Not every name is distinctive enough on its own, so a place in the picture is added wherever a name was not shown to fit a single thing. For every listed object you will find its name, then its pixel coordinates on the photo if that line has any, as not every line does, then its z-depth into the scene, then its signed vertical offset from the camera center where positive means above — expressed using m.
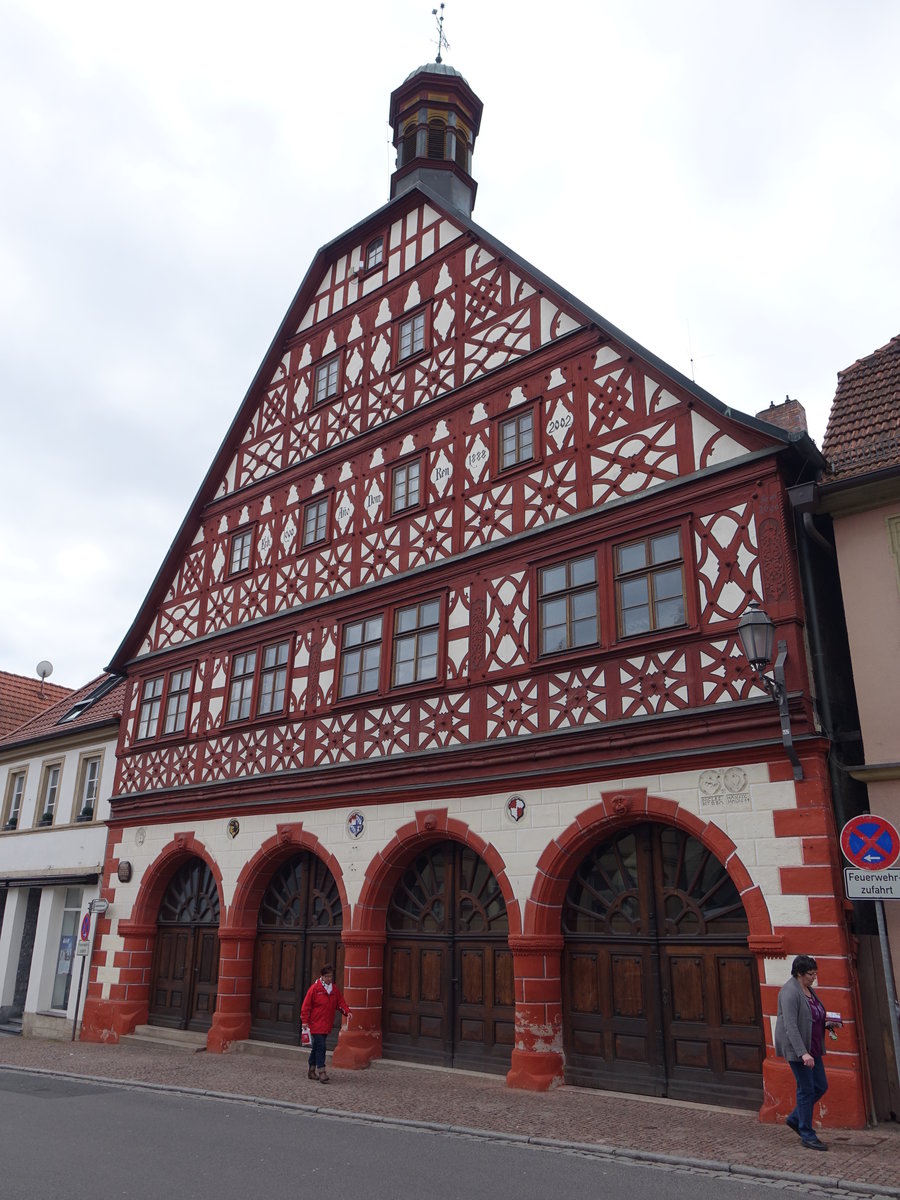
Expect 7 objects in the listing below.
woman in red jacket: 13.02 -0.62
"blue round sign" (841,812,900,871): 8.62 +1.04
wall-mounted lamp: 10.30 +3.13
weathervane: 23.00 +20.38
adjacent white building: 20.86 +2.26
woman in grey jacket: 8.71 -0.64
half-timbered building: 11.32 +3.51
